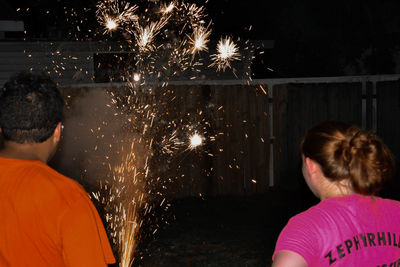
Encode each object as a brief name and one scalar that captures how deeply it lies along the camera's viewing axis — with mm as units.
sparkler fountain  8930
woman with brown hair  2105
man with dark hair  2092
